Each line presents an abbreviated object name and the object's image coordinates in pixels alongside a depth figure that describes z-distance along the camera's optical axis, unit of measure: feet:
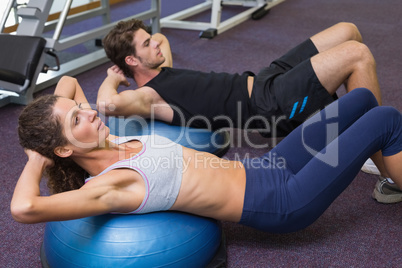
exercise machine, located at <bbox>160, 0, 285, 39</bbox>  14.24
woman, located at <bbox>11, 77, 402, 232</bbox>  4.29
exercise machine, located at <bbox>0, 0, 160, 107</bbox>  8.98
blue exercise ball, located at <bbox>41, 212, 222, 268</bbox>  4.56
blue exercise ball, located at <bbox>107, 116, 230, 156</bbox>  6.70
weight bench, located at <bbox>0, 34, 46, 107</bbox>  8.90
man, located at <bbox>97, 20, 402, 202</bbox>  6.73
